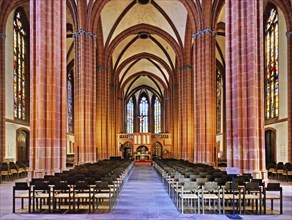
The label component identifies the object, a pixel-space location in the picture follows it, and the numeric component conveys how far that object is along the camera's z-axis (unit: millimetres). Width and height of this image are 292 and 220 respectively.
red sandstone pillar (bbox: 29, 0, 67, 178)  11347
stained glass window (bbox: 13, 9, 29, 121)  21677
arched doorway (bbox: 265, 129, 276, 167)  20430
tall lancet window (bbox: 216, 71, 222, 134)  32684
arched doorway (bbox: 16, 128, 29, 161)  21828
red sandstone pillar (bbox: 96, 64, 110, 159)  25962
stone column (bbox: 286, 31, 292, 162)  17508
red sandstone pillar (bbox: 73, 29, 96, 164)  18582
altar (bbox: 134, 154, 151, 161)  36218
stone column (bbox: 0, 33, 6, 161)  18074
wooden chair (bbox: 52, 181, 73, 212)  7507
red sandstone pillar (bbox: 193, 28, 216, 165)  18155
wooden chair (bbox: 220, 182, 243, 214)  7528
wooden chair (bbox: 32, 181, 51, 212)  7480
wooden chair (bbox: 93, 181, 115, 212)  7501
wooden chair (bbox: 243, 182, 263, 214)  7362
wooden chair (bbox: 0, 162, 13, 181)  14790
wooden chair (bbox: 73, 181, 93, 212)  7518
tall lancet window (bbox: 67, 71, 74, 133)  33460
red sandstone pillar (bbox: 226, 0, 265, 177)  11058
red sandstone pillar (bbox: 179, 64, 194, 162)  25477
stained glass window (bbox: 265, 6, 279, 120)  20303
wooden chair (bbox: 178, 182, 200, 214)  7365
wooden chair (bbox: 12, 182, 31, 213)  7669
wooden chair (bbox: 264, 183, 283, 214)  7484
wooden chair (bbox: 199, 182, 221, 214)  7420
